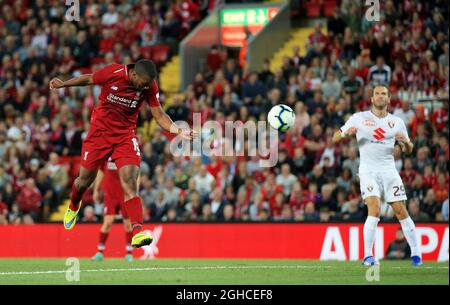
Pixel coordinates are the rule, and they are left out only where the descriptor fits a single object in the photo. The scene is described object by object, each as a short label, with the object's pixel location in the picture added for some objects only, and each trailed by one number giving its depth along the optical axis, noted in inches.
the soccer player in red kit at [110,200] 715.4
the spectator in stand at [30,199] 952.3
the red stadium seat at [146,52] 1159.6
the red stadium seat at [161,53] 1189.1
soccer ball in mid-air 606.5
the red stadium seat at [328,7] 1130.0
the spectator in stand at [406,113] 875.4
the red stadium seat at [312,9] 1143.0
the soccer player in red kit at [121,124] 523.2
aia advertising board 784.9
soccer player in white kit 566.3
